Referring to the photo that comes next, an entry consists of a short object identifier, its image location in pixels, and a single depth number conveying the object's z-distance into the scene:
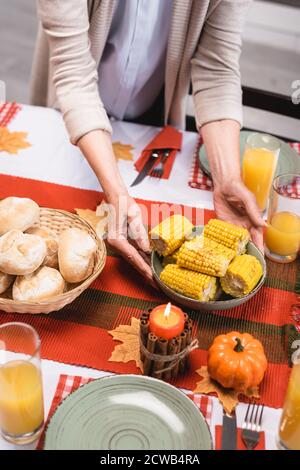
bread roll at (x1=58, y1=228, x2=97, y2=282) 1.22
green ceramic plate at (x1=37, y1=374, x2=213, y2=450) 1.08
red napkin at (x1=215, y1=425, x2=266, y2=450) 1.00
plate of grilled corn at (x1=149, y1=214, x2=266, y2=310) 1.25
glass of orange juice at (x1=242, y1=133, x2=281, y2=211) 1.62
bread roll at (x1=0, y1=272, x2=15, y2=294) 1.20
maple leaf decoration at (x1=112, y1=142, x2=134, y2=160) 1.82
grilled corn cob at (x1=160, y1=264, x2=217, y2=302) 1.23
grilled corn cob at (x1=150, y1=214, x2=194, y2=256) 1.31
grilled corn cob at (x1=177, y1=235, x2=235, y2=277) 1.25
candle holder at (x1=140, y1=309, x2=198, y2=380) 1.08
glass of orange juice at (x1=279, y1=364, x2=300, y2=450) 0.96
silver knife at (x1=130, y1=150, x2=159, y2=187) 1.72
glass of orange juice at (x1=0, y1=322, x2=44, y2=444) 0.93
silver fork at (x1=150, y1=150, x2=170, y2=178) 1.75
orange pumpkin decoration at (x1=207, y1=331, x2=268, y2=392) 1.08
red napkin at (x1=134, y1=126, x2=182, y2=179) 1.79
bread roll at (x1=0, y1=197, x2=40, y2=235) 1.28
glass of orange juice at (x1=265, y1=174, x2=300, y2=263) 1.45
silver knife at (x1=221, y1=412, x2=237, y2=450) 0.99
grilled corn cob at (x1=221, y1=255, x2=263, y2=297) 1.25
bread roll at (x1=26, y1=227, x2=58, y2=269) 1.27
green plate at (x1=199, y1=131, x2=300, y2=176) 1.78
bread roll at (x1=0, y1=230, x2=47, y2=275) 1.17
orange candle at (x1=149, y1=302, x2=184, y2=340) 1.08
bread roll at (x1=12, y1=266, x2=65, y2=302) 1.17
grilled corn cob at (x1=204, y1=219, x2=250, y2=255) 1.33
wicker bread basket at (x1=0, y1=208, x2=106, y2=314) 1.13
